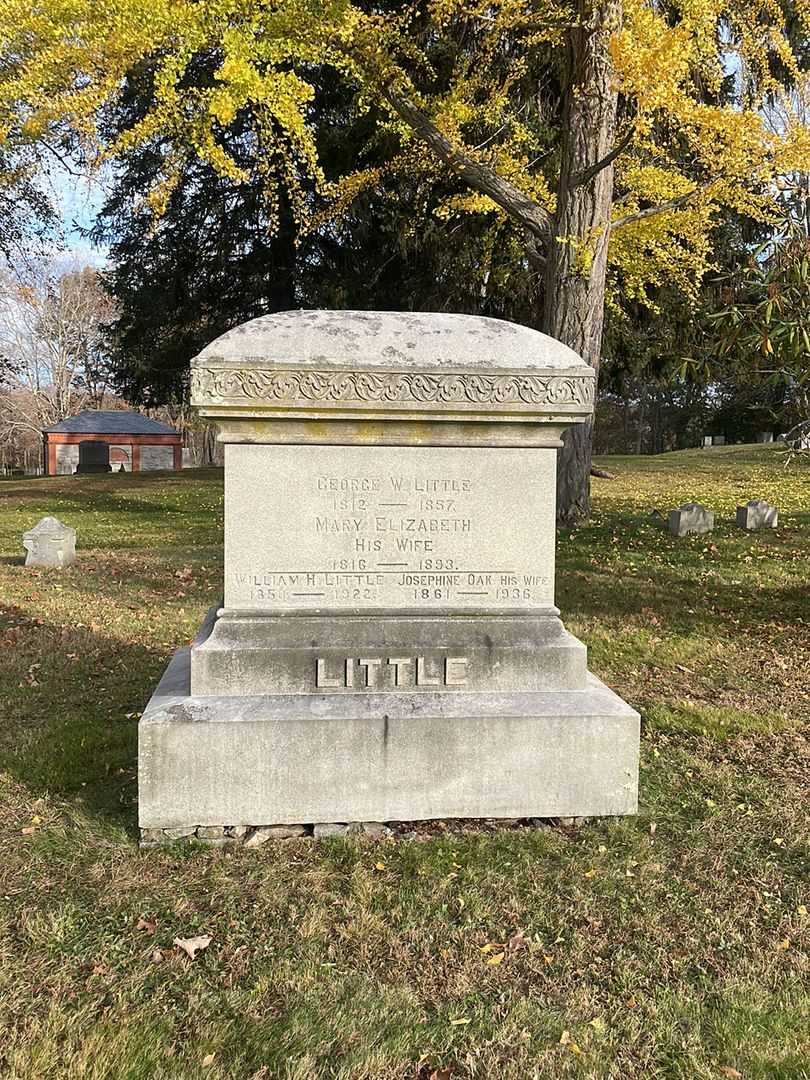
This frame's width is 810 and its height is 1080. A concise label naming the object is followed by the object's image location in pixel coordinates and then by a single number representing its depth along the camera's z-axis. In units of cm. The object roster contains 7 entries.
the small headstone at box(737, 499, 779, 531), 1188
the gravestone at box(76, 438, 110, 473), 4103
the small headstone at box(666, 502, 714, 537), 1142
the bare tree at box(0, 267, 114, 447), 4250
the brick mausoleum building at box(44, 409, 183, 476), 4156
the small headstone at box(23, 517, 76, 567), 971
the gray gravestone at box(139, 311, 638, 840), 334
